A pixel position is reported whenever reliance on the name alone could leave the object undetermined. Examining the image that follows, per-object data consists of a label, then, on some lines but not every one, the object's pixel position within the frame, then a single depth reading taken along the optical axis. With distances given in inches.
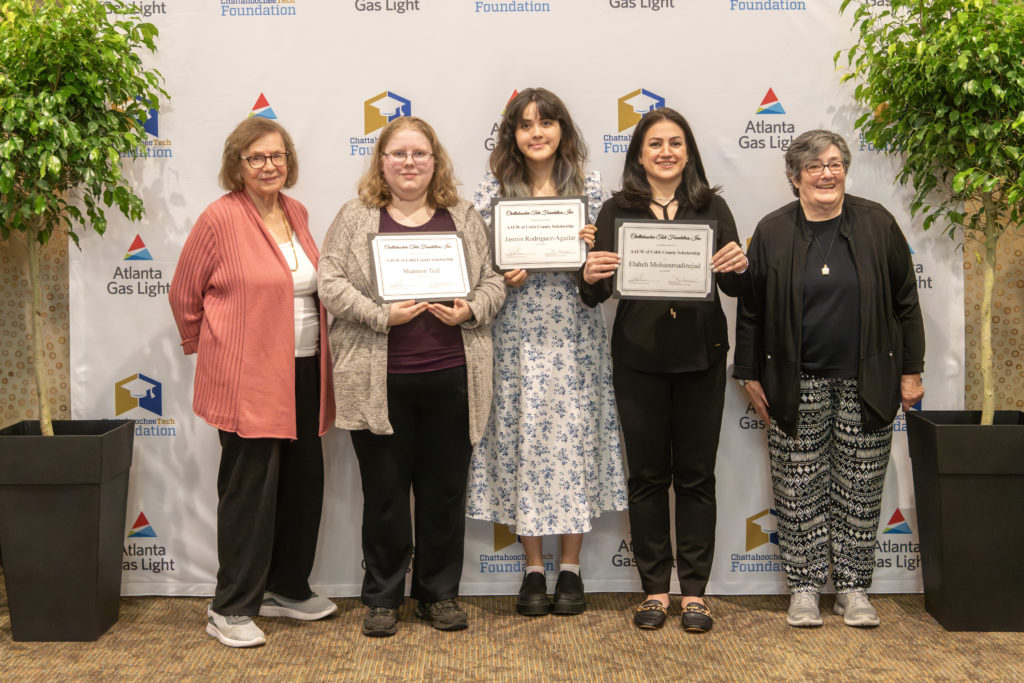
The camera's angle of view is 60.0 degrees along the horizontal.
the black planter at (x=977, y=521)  116.0
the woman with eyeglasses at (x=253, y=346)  112.7
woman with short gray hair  116.0
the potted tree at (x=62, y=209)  108.8
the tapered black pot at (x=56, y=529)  114.7
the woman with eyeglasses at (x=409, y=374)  112.6
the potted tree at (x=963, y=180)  108.1
